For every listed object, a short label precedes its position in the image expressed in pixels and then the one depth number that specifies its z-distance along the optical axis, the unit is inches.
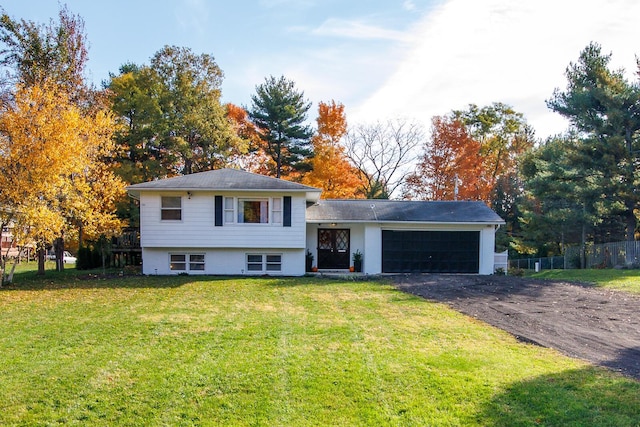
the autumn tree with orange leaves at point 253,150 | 1250.6
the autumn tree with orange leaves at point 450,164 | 1267.2
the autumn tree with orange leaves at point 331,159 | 1192.2
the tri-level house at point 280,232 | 676.7
